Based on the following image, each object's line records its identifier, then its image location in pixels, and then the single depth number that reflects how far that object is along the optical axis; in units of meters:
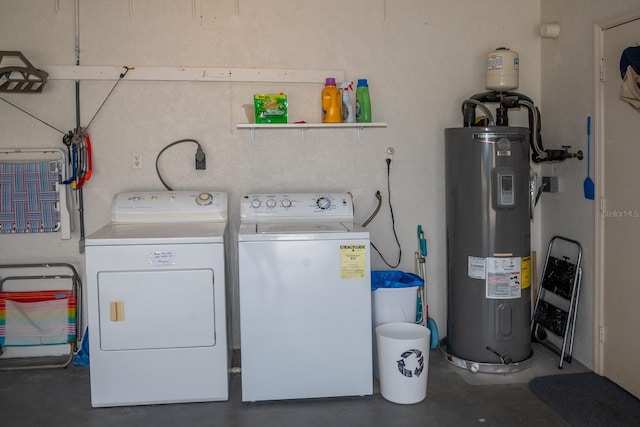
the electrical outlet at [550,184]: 3.86
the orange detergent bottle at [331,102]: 3.71
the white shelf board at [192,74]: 3.68
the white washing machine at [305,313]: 3.04
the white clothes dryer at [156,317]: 2.99
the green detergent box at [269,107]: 3.66
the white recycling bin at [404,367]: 3.04
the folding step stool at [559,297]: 3.58
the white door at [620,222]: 3.12
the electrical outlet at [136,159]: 3.78
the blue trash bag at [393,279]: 3.48
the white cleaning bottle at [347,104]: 3.72
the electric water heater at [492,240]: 3.41
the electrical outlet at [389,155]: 3.96
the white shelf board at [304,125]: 3.66
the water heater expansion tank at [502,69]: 3.64
